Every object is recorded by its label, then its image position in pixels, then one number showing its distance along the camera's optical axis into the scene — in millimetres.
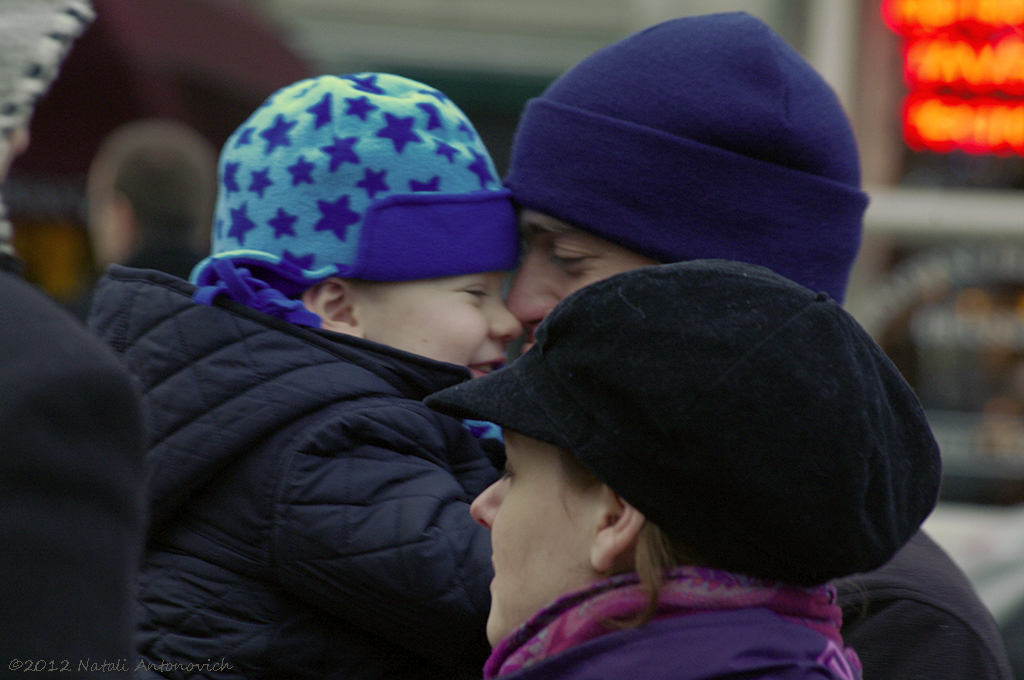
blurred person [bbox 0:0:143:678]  2931
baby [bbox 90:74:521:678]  3243
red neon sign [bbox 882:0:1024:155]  6277
